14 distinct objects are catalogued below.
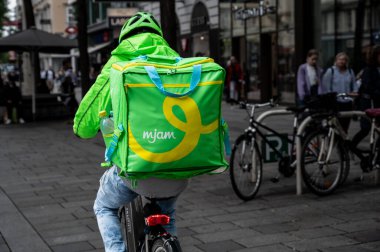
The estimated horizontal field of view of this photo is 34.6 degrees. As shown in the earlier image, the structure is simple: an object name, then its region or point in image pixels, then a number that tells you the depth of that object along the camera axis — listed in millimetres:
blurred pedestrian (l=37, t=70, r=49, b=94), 21594
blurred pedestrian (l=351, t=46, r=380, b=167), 8203
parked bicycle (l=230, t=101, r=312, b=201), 6688
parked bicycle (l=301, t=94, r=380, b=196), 6863
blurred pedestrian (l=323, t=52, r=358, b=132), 9320
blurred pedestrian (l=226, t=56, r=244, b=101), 22141
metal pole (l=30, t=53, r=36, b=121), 18766
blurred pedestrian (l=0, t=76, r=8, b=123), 17883
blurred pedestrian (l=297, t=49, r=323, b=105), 9914
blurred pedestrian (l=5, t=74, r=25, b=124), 17812
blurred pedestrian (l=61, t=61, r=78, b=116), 18672
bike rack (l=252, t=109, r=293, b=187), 7195
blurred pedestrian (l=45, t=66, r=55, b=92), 29361
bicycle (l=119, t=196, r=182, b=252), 3096
